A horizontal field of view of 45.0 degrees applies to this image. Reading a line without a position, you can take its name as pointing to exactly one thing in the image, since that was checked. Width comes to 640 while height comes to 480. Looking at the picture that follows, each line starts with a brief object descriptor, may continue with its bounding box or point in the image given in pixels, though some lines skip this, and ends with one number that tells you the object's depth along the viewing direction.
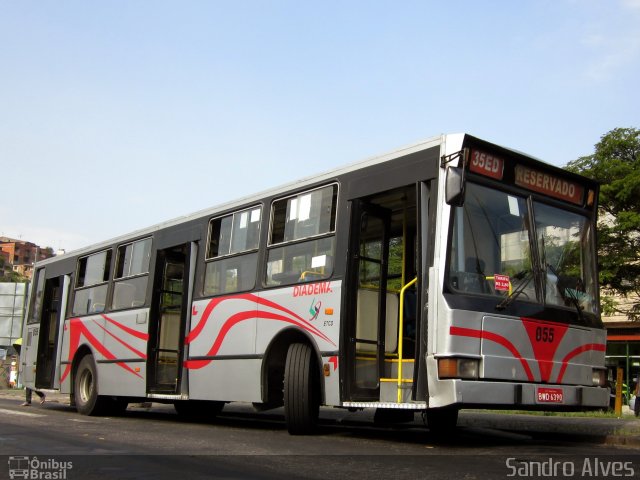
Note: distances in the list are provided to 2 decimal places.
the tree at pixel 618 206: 23.88
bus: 7.78
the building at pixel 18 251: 187.75
